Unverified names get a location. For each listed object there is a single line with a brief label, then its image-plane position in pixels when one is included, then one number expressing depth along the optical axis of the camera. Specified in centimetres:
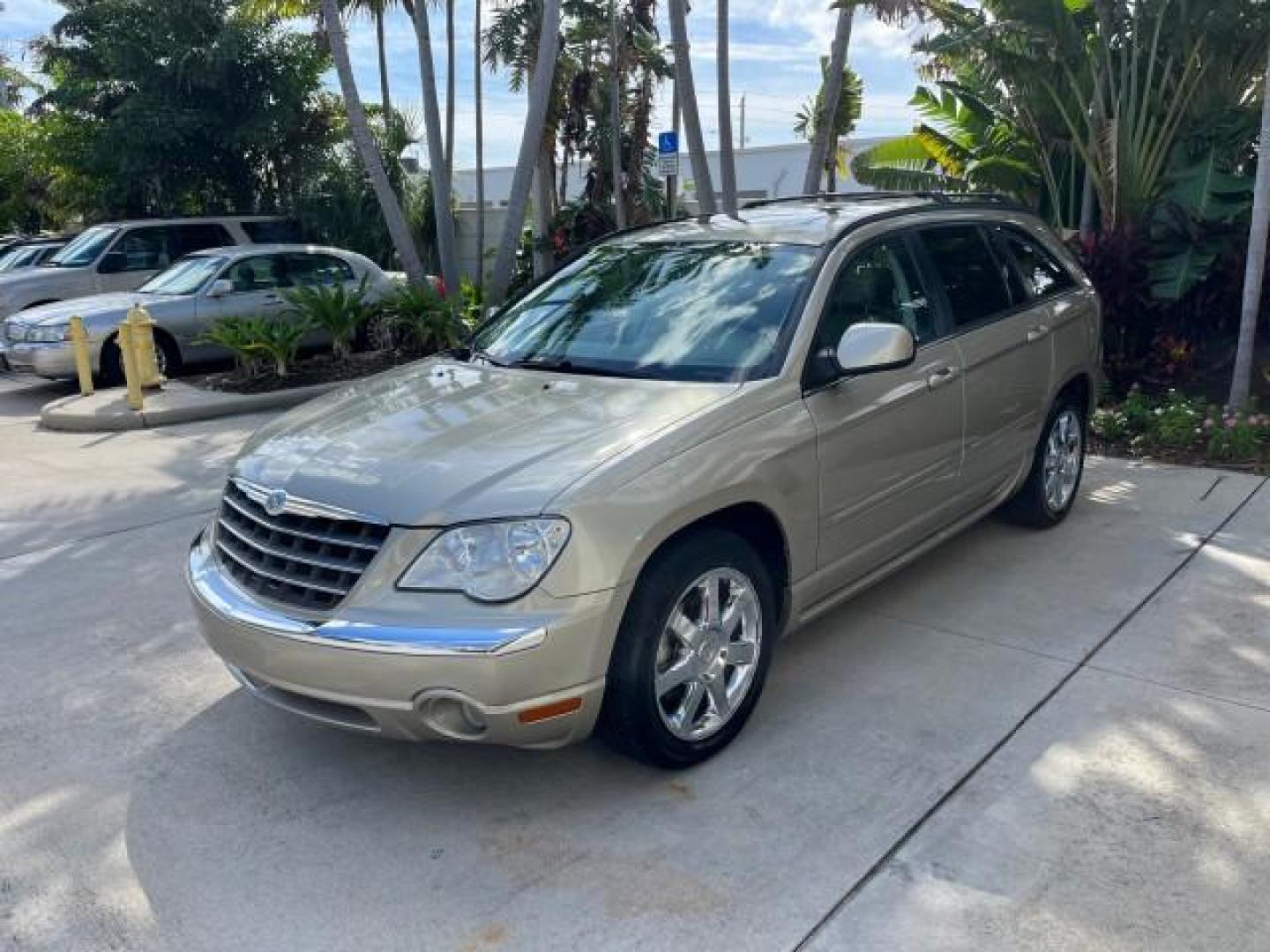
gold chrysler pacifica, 312
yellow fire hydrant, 1019
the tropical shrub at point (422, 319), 1212
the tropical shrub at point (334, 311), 1177
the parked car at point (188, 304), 1169
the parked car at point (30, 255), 1623
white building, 2139
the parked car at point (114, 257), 1397
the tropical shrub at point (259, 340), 1123
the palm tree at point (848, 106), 2195
